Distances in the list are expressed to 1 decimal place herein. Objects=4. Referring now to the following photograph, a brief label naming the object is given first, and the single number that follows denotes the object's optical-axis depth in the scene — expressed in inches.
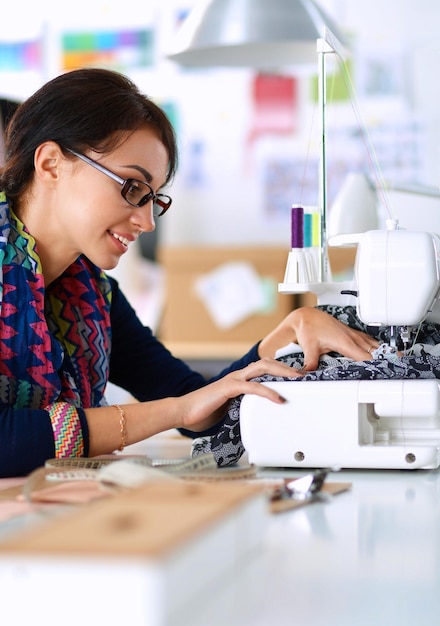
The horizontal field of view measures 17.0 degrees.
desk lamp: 107.9
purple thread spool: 79.4
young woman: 72.4
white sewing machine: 69.5
